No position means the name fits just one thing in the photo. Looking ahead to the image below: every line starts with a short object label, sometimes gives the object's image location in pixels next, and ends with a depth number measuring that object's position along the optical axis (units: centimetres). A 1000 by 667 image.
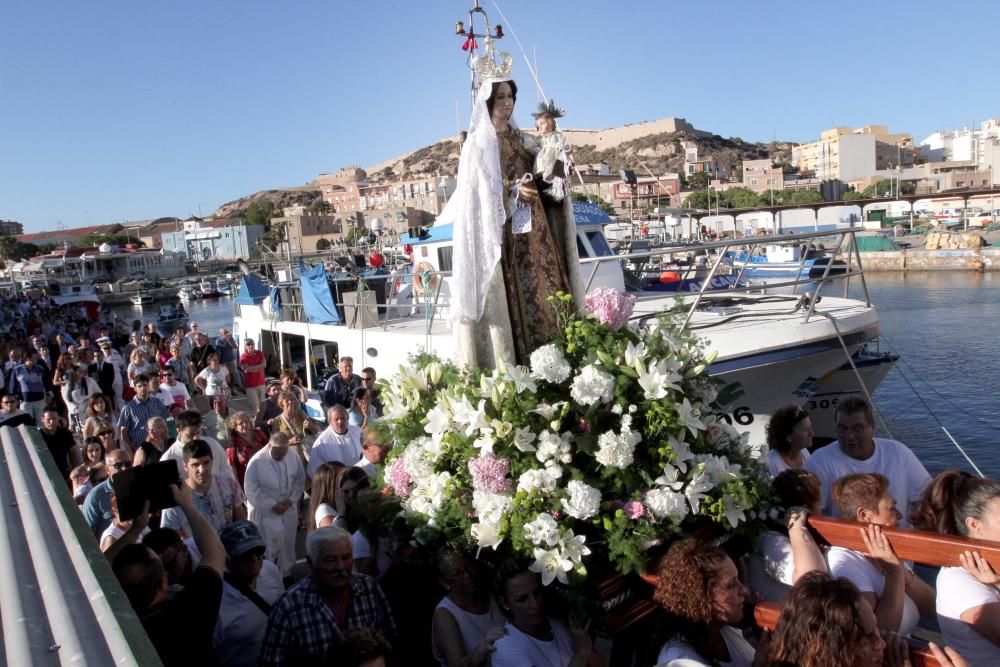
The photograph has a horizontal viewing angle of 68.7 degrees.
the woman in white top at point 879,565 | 289
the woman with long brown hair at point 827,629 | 241
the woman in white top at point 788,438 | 443
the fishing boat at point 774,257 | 2467
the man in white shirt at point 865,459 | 432
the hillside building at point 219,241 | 11631
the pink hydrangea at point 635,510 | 295
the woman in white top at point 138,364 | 1043
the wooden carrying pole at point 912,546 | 257
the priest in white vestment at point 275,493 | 562
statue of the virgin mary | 365
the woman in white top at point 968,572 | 270
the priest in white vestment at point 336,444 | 619
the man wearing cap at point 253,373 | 1157
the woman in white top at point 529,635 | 300
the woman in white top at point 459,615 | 324
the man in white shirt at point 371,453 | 500
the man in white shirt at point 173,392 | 873
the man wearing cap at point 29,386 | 1054
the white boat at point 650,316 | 877
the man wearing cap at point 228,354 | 1361
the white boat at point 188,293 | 6634
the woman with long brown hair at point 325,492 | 455
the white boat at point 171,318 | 3722
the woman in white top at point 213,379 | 1026
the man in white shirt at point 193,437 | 536
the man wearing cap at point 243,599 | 354
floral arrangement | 296
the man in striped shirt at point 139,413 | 784
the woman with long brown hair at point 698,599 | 279
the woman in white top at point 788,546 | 301
